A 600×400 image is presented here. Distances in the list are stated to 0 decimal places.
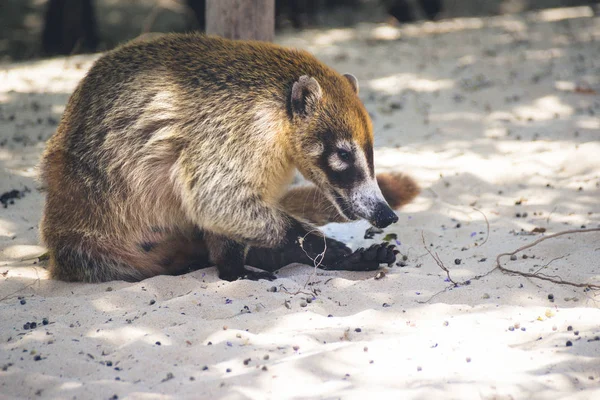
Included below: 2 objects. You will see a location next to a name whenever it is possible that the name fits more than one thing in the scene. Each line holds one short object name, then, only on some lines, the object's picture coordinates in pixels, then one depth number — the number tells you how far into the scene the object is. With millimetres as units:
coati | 8461
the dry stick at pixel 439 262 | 8198
